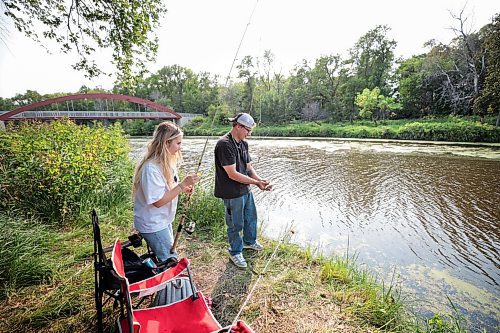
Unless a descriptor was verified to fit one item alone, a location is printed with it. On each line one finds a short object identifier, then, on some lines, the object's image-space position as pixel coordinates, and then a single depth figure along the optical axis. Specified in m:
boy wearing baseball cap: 2.40
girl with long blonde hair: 1.68
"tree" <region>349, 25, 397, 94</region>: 33.50
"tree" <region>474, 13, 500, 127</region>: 18.81
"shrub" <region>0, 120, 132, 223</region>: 3.26
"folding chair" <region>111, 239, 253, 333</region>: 1.38
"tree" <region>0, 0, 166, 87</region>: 4.62
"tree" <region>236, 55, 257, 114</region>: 33.80
